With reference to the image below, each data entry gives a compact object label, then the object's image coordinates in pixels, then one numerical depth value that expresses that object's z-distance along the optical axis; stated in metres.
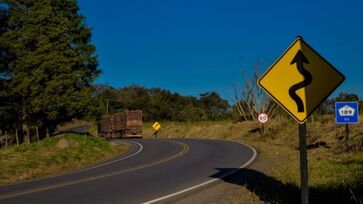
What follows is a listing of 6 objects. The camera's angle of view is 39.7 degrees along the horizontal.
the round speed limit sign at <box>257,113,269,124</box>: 40.44
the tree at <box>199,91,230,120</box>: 108.89
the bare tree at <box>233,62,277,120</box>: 57.75
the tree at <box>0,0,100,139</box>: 33.78
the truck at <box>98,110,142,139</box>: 61.38
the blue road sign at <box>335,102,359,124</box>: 23.69
